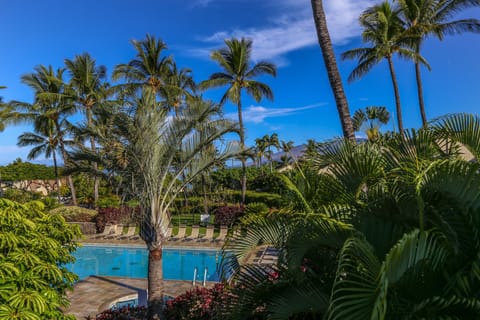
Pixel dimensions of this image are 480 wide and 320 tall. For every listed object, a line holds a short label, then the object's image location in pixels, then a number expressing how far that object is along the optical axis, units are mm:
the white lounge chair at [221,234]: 17009
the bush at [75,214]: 19812
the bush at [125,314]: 6539
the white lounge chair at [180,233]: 17453
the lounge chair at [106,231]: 18503
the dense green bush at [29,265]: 3660
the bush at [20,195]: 24577
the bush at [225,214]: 19350
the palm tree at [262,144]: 45462
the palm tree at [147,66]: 24219
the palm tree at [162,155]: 7289
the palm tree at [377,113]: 37812
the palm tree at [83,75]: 26203
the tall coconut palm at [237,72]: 22938
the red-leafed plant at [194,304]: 5605
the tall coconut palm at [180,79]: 25227
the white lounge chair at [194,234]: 17312
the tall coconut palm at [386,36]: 20016
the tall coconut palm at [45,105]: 25797
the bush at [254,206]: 16891
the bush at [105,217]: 19469
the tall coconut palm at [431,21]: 19188
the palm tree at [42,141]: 27312
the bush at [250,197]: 23750
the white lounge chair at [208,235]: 17083
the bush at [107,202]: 24595
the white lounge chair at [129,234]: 17922
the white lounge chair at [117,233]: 18152
